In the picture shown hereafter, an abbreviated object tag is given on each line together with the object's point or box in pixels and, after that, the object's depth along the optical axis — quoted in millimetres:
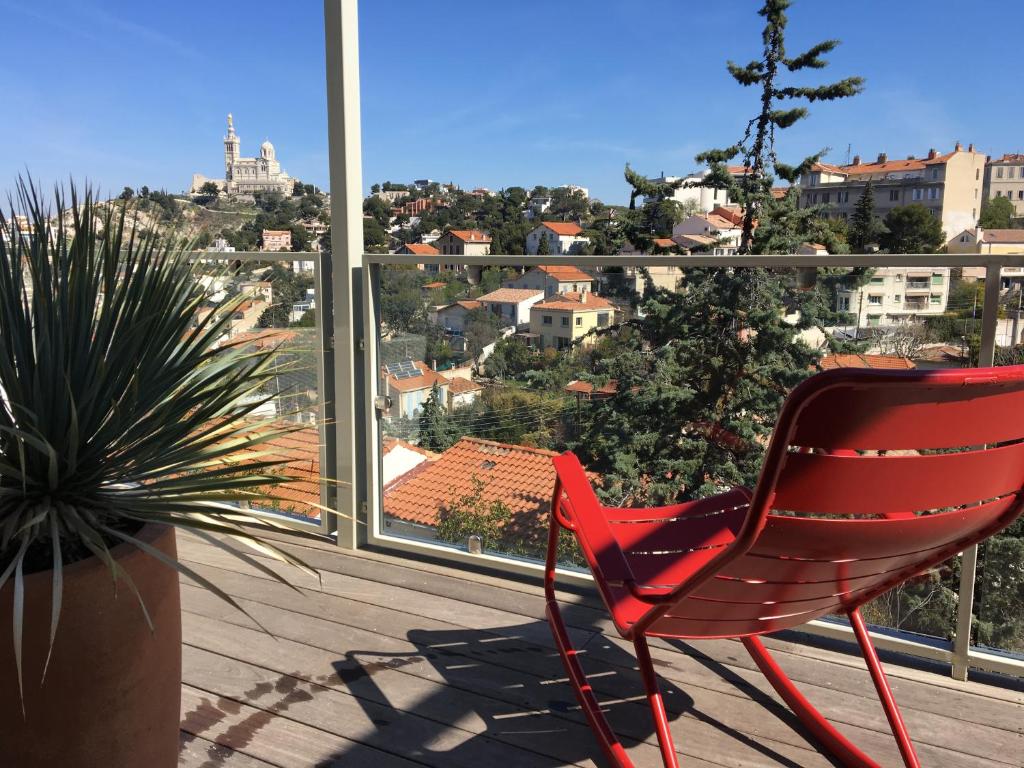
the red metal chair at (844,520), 1251
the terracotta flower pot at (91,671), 1317
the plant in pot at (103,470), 1340
